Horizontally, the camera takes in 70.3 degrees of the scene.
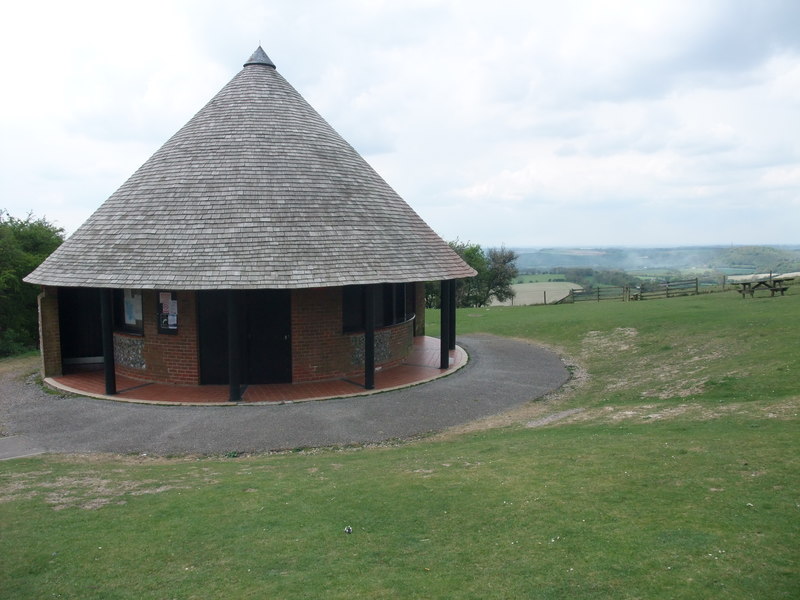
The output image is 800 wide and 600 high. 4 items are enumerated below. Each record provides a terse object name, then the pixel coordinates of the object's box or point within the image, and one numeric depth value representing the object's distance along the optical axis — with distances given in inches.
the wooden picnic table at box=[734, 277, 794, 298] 894.4
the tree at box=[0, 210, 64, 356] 796.0
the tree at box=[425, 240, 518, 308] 2186.3
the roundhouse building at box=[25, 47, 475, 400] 510.3
